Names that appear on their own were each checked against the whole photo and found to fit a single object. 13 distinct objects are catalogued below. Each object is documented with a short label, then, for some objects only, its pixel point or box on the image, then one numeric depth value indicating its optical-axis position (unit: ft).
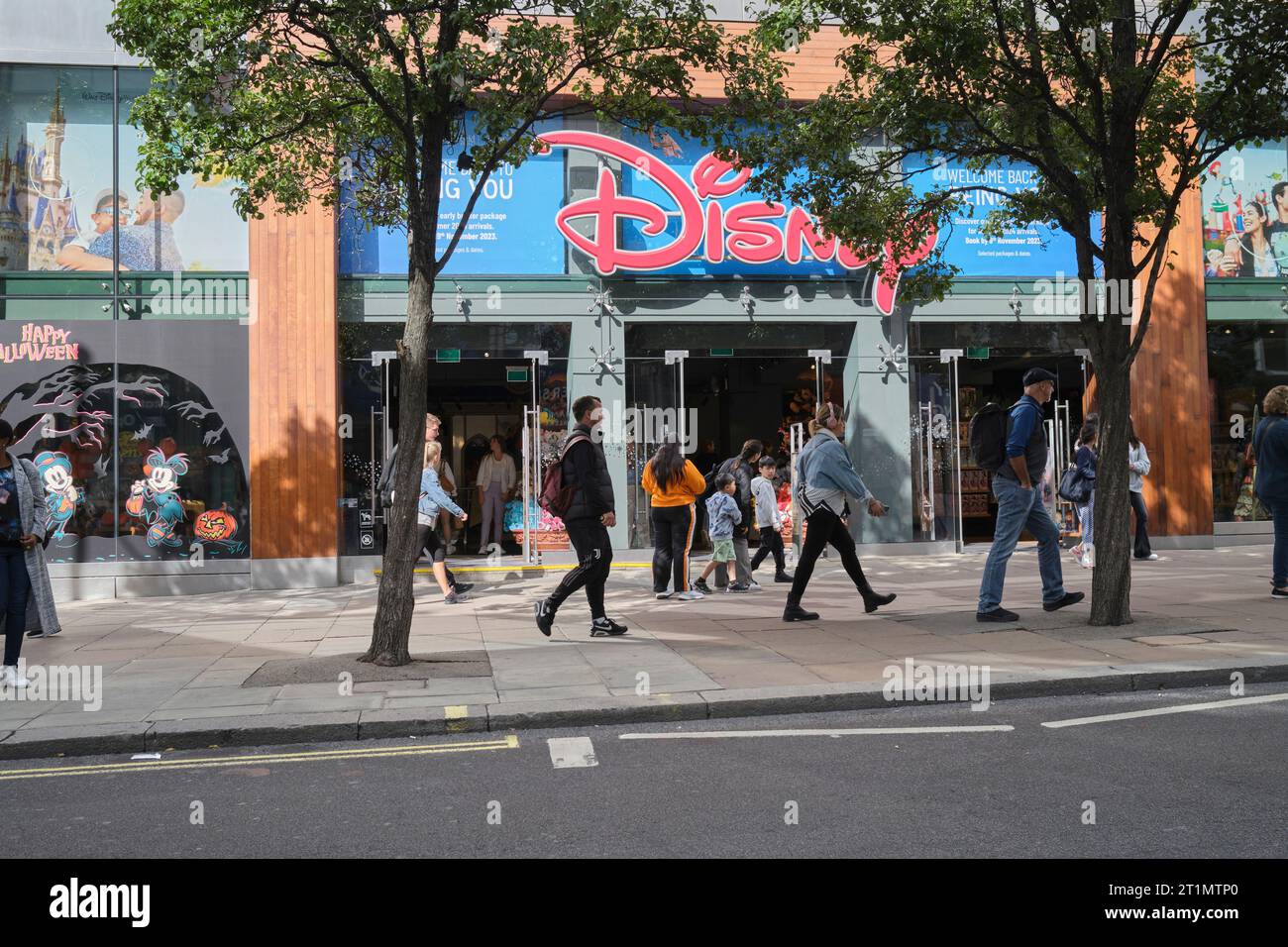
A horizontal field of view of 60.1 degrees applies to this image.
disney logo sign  50.37
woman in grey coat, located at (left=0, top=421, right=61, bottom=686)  24.99
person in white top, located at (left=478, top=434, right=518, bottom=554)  52.01
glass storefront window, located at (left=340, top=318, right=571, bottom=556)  48.39
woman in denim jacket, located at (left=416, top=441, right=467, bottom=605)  38.99
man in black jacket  29.68
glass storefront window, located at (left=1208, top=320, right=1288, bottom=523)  54.39
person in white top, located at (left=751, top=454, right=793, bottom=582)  42.27
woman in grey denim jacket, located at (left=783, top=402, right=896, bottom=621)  31.86
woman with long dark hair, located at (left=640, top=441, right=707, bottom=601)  37.63
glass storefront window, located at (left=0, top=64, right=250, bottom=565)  45.52
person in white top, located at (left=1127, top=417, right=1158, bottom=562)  47.34
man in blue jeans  29.43
